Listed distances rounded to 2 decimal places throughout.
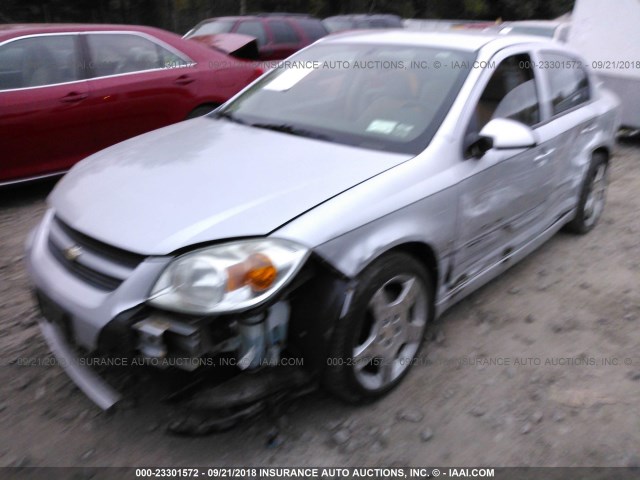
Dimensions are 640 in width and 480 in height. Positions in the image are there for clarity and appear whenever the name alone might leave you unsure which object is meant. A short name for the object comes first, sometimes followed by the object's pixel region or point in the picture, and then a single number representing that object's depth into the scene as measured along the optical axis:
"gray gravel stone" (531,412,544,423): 2.75
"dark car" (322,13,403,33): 12.34
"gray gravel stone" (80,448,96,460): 2.47
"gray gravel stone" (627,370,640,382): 3.05
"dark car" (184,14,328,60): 9.30
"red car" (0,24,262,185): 5.07
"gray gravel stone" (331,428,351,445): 2.59
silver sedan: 2.23
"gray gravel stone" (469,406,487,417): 2.78
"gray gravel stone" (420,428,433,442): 2.62
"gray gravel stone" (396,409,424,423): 2.73
